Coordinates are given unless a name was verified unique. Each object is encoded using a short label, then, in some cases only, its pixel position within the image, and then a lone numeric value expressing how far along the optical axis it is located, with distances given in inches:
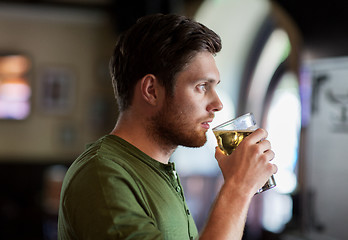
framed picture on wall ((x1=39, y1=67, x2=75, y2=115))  282.5
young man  40.2
